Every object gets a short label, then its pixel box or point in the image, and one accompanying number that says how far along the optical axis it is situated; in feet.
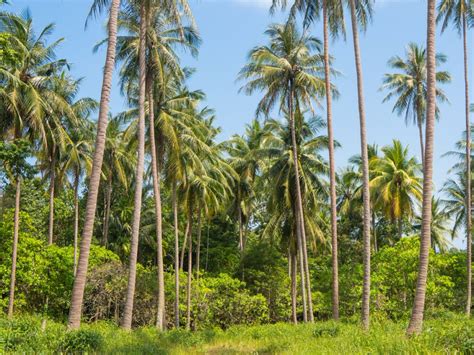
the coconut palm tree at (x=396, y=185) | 108.88
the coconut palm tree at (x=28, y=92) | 72.28
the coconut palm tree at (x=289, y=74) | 84.17
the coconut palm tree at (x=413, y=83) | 99.81
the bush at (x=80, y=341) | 37.73
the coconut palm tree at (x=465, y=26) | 82.23
